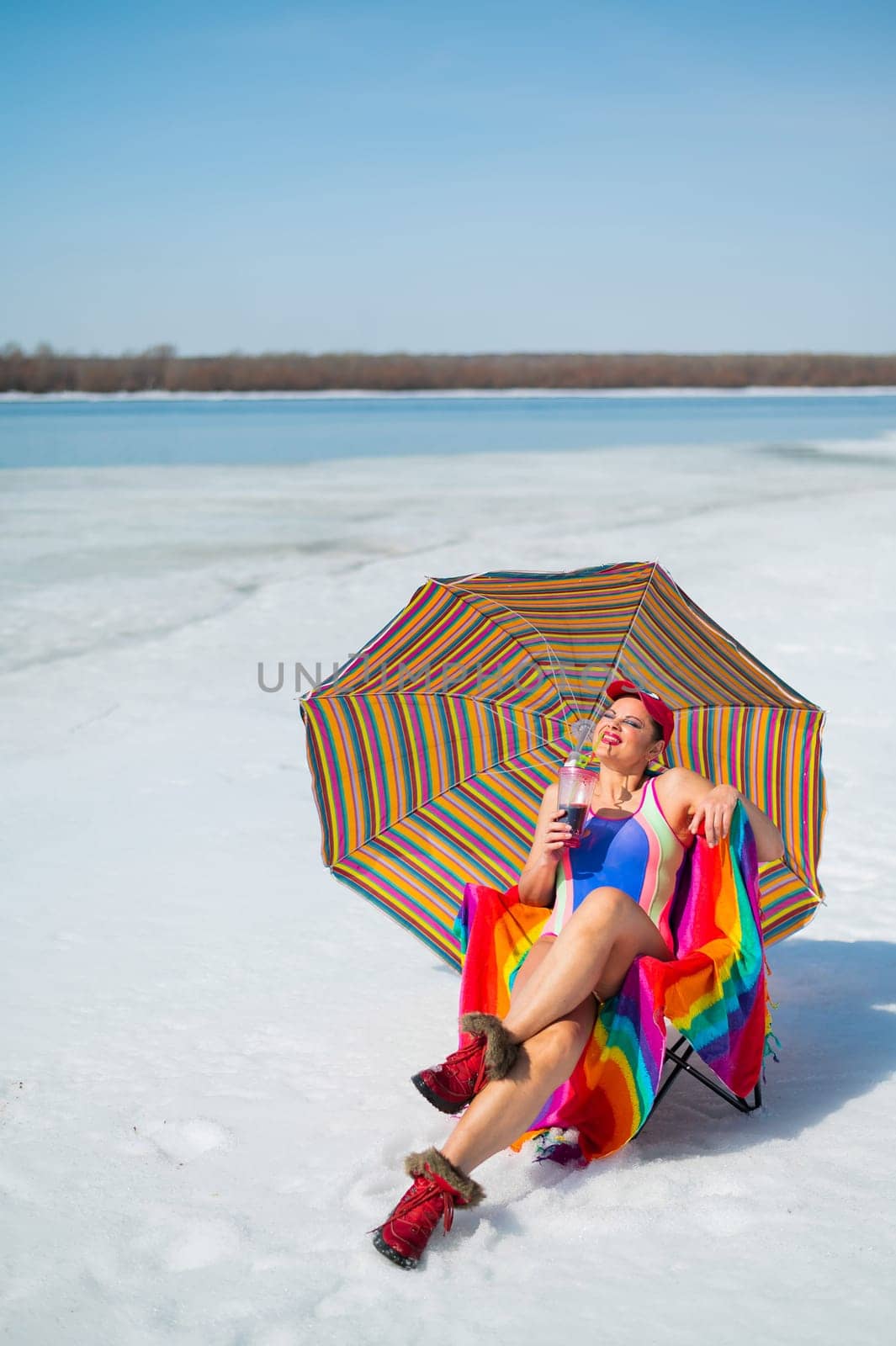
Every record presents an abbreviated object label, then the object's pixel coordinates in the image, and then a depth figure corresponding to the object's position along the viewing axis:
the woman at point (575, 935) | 2.62
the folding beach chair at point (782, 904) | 3.36
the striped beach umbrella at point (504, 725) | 3.40
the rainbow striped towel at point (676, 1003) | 2.83
